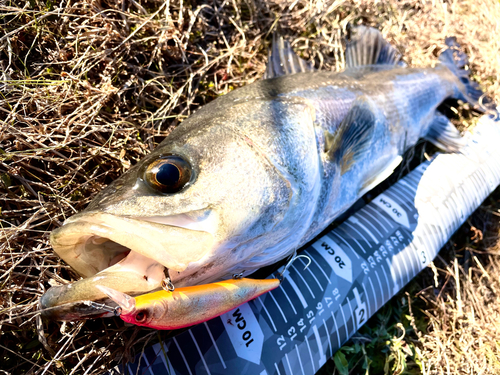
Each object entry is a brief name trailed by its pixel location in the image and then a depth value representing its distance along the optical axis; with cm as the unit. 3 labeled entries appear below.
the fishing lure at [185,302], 20
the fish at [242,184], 22
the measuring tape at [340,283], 28
